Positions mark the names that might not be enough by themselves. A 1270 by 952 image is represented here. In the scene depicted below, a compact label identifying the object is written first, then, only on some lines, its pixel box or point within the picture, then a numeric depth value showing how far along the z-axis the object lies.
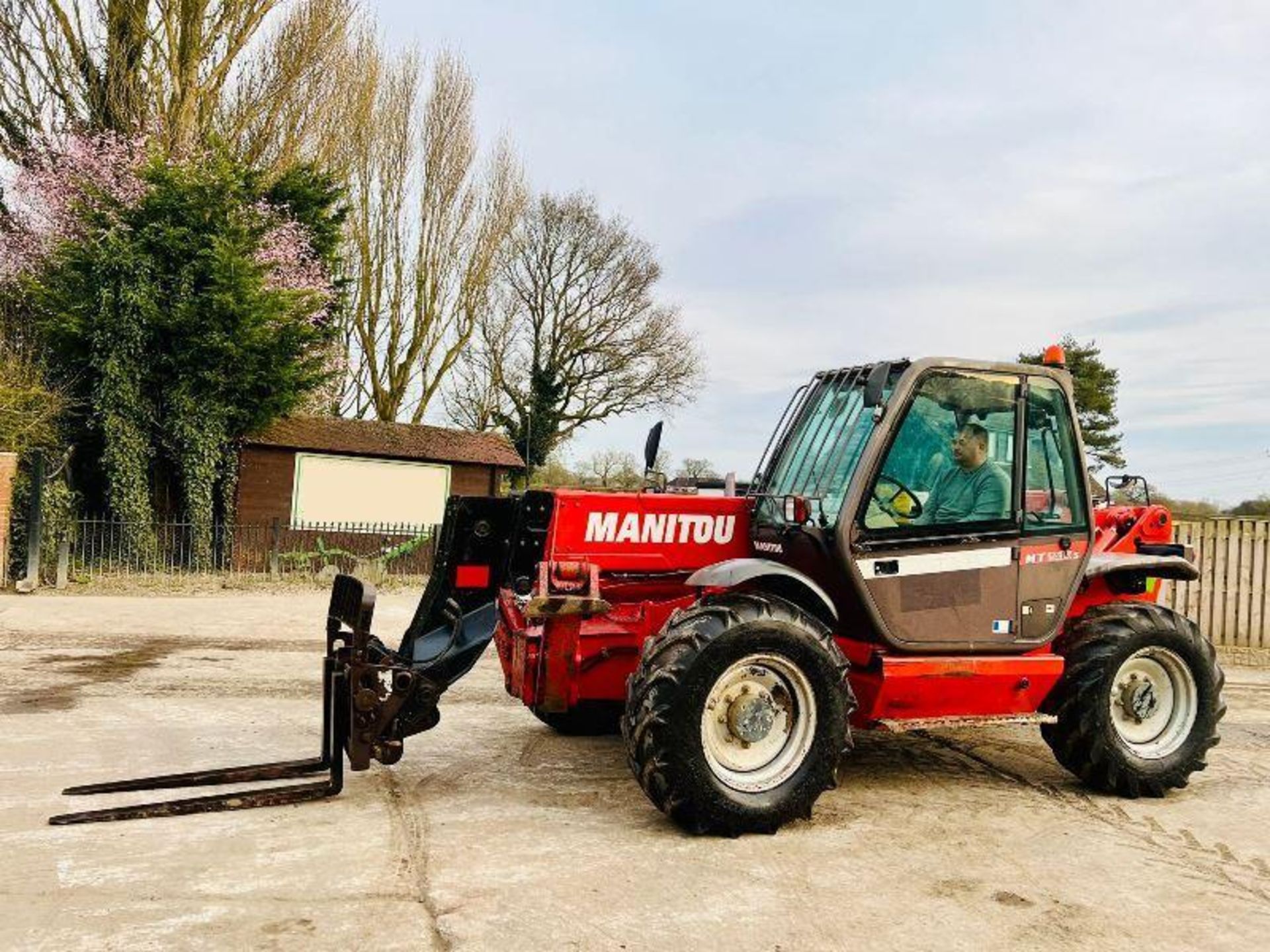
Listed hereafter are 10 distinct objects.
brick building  21.09
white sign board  21.50
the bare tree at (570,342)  33.75
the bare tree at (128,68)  21.66
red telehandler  5.00
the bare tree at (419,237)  30.59
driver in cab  5.69
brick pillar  15.91
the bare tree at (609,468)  32.06
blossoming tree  18.59
